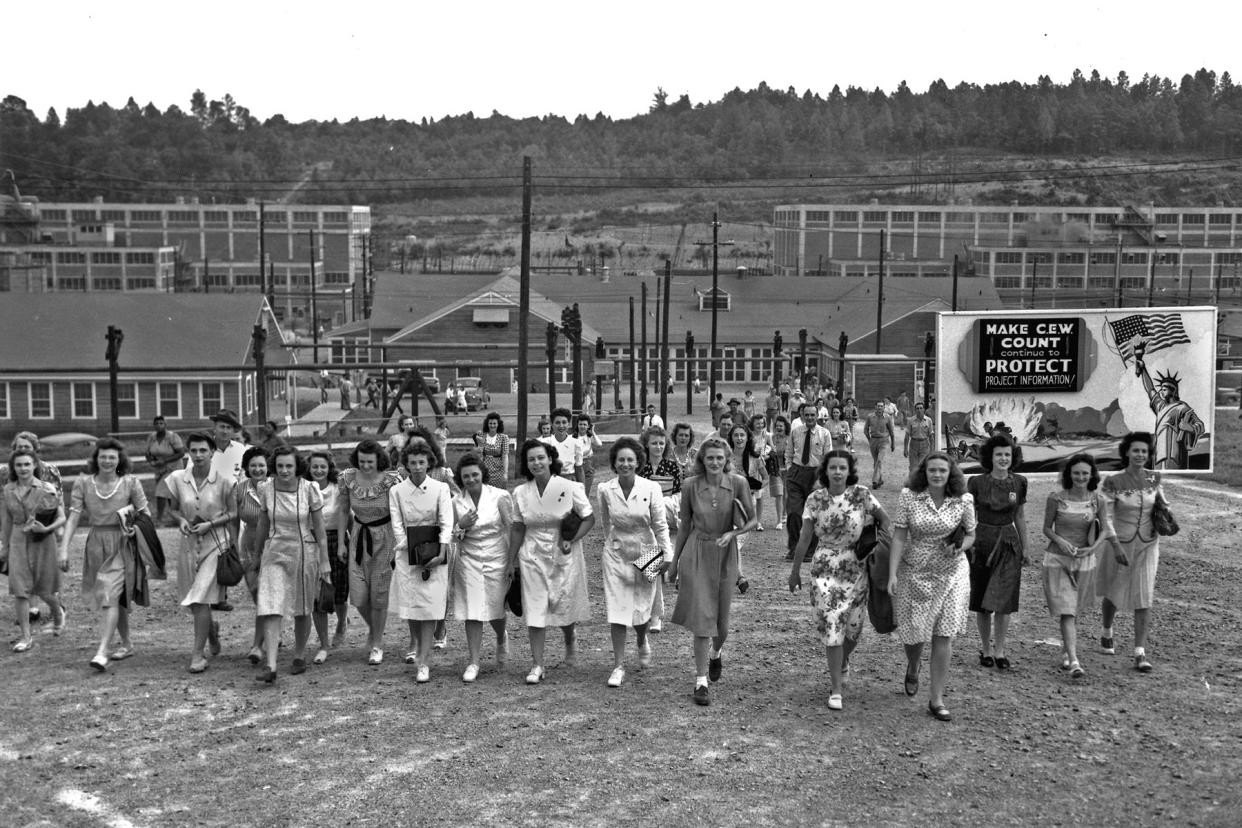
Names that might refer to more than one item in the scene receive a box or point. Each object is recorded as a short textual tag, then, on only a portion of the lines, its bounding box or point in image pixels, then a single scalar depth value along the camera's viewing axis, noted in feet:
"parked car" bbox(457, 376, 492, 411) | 180.65
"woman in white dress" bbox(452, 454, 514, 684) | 35.70
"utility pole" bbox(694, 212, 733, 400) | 178.23
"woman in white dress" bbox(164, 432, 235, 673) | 36.63
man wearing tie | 54.90
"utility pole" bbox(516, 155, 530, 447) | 91.35
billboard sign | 62.08
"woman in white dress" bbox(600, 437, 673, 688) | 34.76
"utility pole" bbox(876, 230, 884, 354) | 209.67
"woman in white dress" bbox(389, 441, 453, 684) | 35.40
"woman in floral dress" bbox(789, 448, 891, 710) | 32.55
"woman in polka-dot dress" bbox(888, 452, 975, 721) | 32.14
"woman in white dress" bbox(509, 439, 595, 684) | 35.24
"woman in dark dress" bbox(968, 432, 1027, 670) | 35.53
